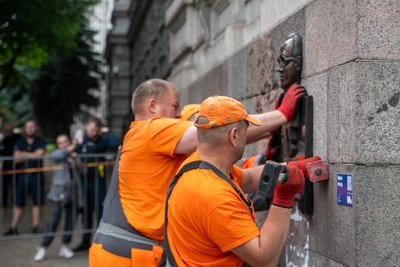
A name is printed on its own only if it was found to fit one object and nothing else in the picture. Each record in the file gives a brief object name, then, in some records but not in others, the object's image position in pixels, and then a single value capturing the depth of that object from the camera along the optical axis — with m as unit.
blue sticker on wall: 2.85
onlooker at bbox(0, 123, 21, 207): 10.35
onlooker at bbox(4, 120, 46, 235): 8.49
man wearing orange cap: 2.23
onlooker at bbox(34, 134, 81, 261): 7.56
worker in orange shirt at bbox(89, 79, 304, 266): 3.21
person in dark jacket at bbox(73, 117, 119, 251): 8.17
